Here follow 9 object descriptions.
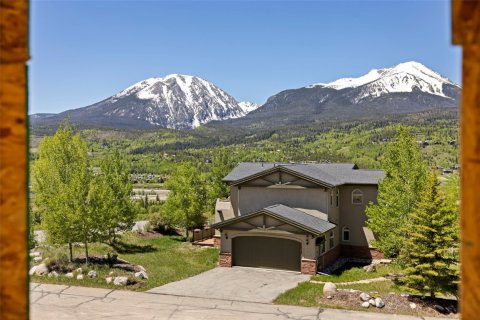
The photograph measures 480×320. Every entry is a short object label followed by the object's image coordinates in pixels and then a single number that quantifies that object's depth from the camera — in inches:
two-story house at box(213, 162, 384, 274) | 1064.2
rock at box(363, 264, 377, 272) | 1067.2
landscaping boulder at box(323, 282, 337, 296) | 802.8
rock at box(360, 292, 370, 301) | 761.6
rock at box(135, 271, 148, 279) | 921.5
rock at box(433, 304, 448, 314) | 733.8
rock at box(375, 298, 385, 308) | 743.2
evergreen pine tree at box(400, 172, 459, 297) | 770.2
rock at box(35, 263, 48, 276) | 919.8
